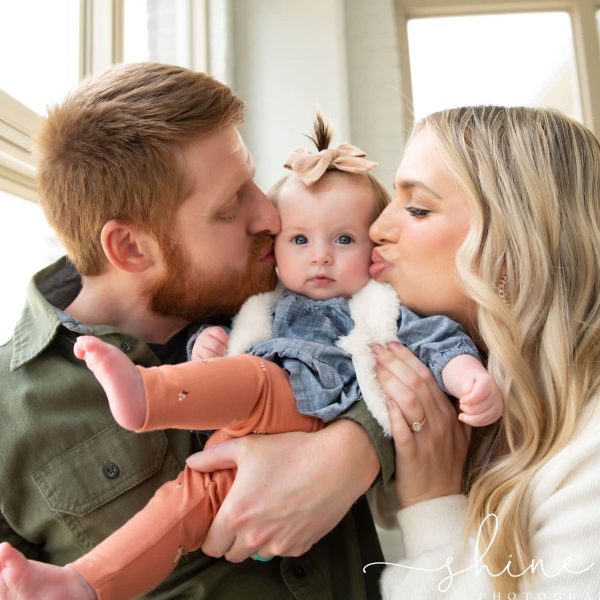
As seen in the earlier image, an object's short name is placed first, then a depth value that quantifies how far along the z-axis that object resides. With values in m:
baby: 1.02
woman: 1.17
